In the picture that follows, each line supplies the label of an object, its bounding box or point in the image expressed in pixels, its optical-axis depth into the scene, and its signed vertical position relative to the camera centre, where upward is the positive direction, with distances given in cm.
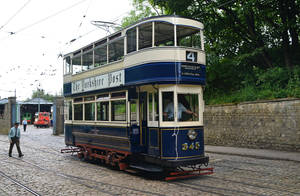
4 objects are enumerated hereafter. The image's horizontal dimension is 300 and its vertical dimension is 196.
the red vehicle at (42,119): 4978 -68
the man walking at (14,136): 1490 -100
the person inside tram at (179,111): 891 +7
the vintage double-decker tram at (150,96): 886 +56
